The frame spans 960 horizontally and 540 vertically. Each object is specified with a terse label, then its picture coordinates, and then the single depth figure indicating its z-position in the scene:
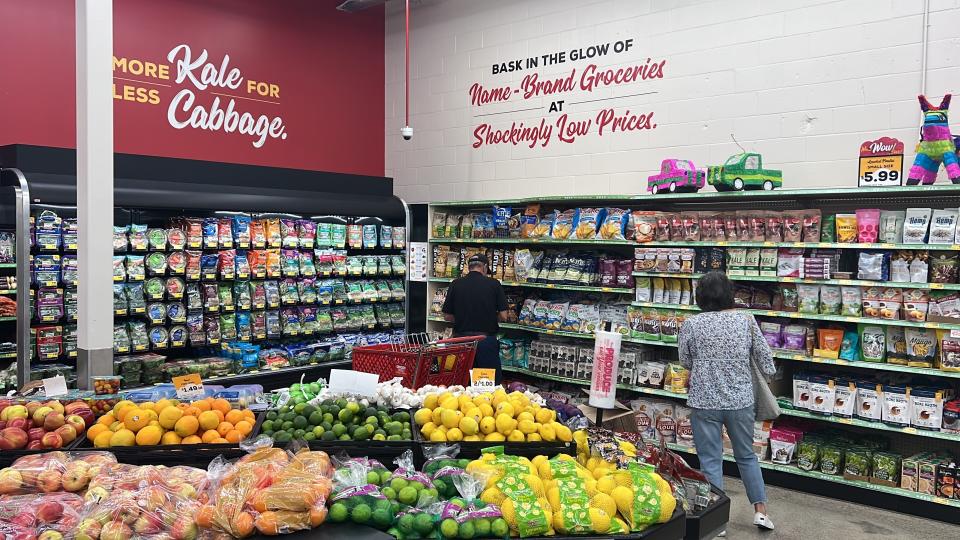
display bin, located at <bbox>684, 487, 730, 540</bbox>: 2.79
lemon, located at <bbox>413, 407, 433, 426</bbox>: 3.34
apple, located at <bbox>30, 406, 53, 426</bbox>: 3.21
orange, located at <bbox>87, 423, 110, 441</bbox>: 3.13
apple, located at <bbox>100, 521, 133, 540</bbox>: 2.19
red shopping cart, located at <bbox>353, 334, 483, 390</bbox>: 4.45
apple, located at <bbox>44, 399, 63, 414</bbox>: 3.27
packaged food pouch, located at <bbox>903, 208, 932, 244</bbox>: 4.79
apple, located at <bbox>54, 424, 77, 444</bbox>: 3.08
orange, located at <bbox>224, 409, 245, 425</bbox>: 3.24
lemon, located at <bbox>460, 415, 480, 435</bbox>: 3.14
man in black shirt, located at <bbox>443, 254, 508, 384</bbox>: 6.41
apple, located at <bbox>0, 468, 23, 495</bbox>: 2.53
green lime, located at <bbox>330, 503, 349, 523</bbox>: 2.36
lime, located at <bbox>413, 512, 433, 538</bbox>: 2.34
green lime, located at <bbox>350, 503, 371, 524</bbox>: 2.35
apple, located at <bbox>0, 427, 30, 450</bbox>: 2.97
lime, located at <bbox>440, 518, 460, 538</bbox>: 2.30
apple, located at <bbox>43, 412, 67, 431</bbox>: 3.13
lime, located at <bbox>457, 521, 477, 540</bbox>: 2.30
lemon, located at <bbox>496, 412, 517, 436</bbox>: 3.16
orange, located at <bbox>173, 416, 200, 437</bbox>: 3.04
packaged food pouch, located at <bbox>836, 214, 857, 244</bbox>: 5.09
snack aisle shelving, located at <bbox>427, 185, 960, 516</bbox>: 4.81
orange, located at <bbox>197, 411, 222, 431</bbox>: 3.11
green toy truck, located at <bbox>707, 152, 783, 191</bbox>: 5.51
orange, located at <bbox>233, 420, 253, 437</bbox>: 3.12
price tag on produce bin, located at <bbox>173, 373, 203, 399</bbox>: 3.73
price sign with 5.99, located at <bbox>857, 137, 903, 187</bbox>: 4.86
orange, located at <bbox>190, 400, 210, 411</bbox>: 3.28
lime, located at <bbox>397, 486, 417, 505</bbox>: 2.46
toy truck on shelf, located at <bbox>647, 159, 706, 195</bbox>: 5.75
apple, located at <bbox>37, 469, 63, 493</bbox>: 2.56
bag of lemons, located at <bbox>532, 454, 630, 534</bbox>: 2.44
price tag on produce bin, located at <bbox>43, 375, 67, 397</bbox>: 3.77
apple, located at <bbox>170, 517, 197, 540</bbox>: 2.25
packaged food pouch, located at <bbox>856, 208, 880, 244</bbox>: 4.97
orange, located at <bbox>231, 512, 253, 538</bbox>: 2.24
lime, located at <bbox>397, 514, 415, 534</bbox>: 2.35
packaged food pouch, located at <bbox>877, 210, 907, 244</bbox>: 4.92
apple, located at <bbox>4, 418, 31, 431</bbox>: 3.10
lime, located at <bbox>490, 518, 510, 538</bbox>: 2.34
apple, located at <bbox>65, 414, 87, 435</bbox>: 3.20
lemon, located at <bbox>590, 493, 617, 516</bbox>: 2.52
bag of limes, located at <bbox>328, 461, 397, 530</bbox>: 2.35
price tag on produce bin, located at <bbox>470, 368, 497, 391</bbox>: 3.97
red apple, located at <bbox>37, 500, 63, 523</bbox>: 2.32
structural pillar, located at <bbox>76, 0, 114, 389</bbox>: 4.23
